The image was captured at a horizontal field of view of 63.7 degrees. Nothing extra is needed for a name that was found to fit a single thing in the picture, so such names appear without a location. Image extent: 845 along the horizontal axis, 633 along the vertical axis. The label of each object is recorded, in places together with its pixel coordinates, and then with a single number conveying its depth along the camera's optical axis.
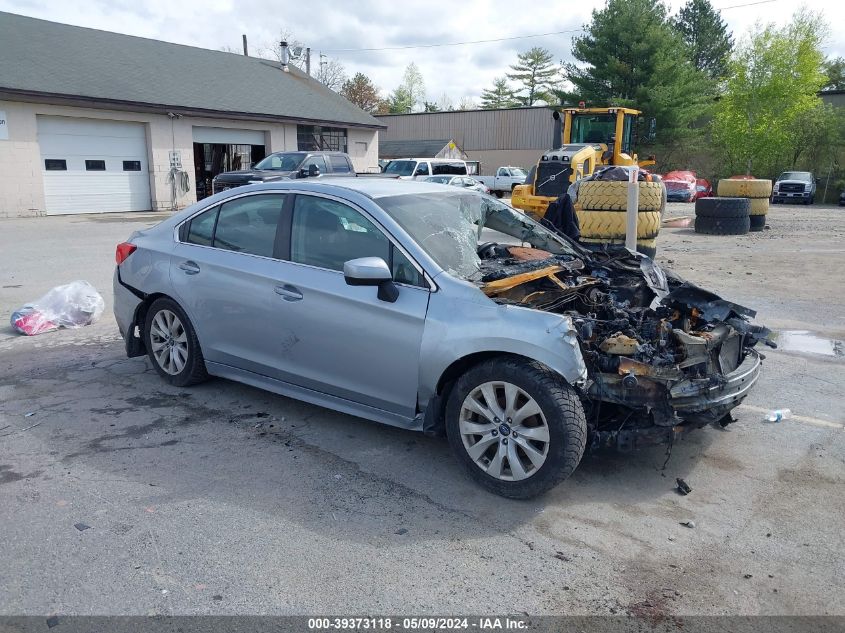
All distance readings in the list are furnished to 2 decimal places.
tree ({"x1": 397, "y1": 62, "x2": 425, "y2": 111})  89.44
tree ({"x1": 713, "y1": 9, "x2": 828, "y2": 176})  38.59
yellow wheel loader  15.77
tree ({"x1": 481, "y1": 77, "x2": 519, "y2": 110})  81.12
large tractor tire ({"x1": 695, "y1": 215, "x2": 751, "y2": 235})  16.81
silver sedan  3.71
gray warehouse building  49.16
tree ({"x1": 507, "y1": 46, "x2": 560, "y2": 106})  78.94
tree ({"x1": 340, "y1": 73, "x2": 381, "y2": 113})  69.12
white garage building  21.28
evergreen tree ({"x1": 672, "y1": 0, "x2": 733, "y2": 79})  59.09
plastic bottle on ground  4.93
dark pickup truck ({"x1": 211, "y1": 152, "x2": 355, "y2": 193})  17.80
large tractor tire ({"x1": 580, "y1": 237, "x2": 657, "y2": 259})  11.01
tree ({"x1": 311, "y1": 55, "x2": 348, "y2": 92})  65.94
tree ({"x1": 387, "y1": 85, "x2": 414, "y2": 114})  85.43
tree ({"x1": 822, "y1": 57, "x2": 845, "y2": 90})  57.03
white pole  7.05
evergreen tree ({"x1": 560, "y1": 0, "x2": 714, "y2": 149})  40.12
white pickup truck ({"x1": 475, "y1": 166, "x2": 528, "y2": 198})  35.62
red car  33.97
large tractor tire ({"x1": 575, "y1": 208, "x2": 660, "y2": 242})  10.91
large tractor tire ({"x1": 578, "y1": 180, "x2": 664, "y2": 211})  10.80
